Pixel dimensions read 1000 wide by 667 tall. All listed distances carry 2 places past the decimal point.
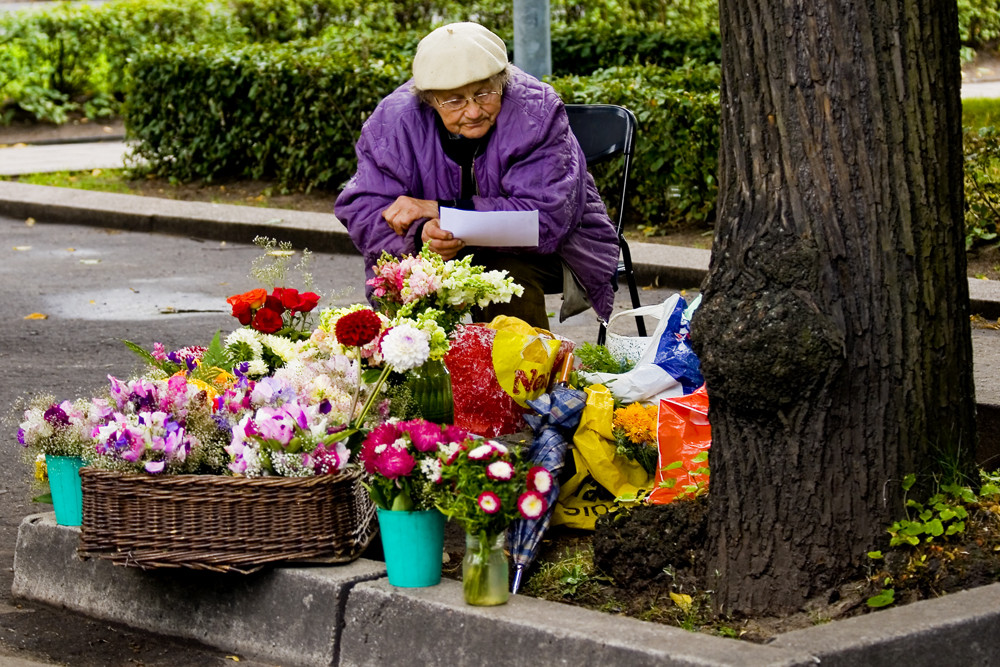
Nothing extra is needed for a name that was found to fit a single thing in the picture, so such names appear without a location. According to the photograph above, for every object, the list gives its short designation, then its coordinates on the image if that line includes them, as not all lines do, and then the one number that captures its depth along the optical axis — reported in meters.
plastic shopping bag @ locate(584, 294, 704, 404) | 8.45
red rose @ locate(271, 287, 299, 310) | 8.98
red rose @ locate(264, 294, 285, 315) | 9.02
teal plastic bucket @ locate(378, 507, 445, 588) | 6.77
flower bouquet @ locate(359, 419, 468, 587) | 6.71
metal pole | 19.94
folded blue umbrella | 7.35
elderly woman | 9.59
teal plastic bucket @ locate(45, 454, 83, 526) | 7.74
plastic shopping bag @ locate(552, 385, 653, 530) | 7.95
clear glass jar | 6.54
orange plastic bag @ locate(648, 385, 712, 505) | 7.85
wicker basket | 6.93
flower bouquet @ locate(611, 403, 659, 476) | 8.05
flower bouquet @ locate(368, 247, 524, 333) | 8.20
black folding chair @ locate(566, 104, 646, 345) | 12.18
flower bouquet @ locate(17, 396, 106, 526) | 7.67
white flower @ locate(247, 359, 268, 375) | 8.50
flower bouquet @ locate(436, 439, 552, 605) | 6.50
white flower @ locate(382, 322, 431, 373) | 7.39
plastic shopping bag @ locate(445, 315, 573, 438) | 8.53
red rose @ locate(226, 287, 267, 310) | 8.97
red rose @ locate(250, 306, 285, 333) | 8.83
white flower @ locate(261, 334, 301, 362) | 8.61
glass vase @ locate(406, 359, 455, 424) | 8.21
